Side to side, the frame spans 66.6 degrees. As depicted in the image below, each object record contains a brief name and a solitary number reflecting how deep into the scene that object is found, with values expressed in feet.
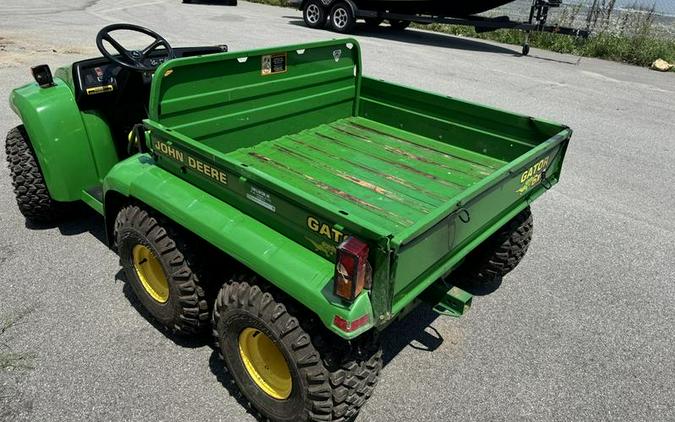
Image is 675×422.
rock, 37.45
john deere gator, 7.27
